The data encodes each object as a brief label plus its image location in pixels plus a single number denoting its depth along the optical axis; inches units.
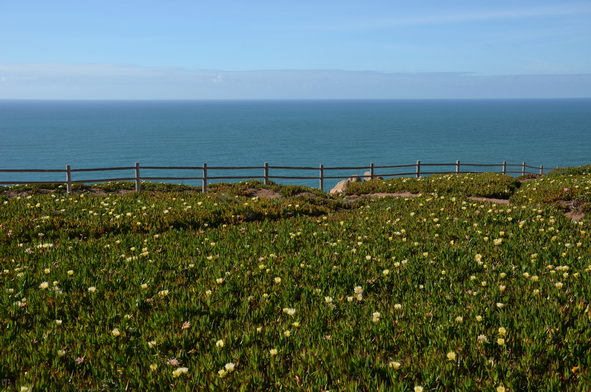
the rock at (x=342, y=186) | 936.8
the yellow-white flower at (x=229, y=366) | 184.2
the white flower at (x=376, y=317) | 226.8
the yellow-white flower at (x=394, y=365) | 181.0
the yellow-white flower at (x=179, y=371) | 181.2
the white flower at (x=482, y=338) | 201.3
